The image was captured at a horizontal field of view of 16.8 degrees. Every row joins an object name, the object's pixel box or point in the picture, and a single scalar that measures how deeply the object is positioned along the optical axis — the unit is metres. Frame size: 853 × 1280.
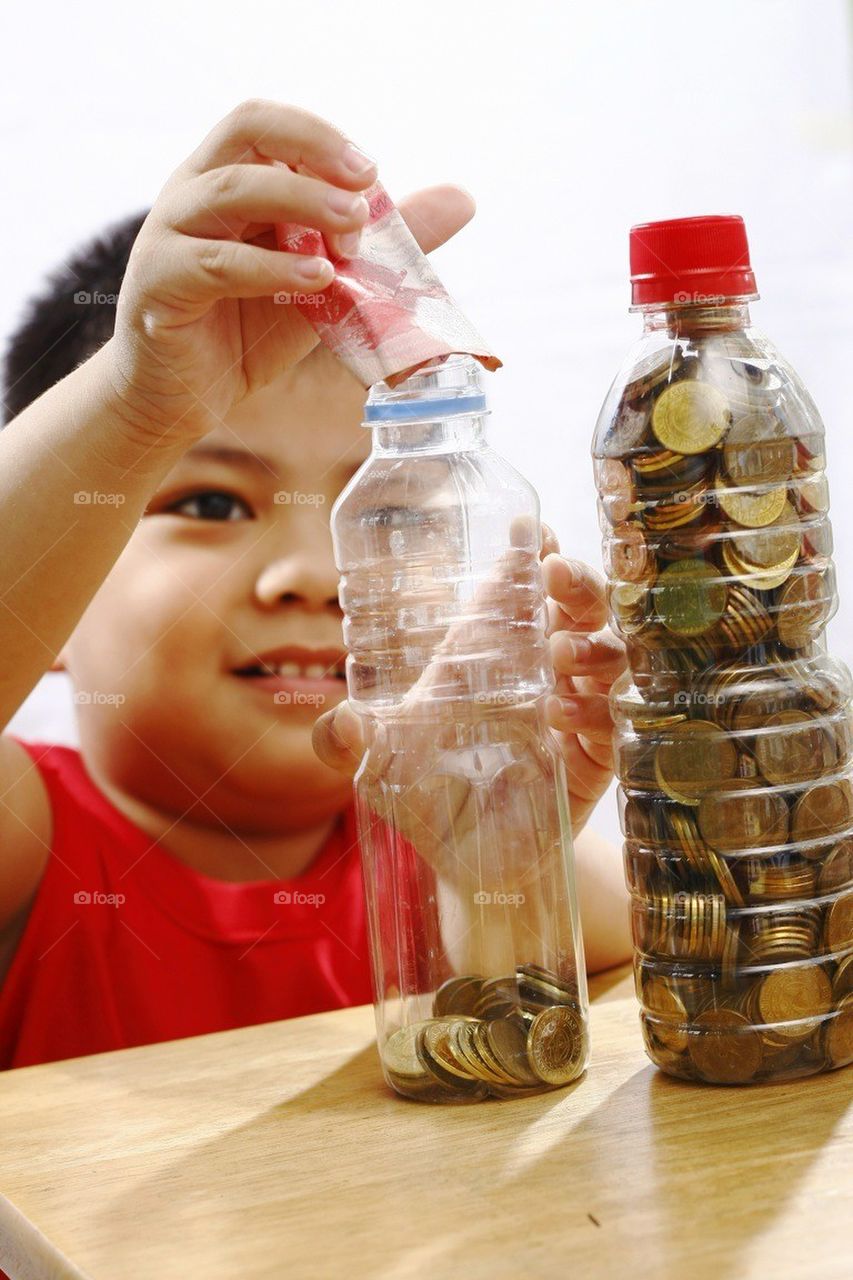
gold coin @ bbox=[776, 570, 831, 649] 0.67
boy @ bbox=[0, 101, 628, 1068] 0.97
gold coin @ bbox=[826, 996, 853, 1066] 0.68
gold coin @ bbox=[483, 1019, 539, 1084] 0.69
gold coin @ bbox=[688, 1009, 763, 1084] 0.67
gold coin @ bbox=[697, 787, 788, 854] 0.67
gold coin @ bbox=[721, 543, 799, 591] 0.66
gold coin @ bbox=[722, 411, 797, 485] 0.66
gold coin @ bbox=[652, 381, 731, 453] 0.66
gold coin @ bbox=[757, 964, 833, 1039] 0.67
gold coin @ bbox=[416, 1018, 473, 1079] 0.69
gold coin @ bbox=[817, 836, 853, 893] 0.68
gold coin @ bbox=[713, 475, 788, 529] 0.66
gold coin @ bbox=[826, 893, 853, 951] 0.68
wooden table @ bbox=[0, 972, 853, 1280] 0.60
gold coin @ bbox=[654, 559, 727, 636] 0.66
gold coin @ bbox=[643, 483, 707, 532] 0.66
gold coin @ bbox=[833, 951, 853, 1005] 0.68
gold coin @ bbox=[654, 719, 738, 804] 0.67
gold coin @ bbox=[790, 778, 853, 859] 0.67
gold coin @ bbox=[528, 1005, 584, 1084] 0.69
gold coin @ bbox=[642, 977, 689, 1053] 0.68
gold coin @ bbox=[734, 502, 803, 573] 0.66
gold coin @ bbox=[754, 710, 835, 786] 0.67
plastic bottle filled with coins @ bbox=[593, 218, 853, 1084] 0.66
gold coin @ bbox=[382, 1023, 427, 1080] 0.70
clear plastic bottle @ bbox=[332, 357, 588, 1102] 0.70
